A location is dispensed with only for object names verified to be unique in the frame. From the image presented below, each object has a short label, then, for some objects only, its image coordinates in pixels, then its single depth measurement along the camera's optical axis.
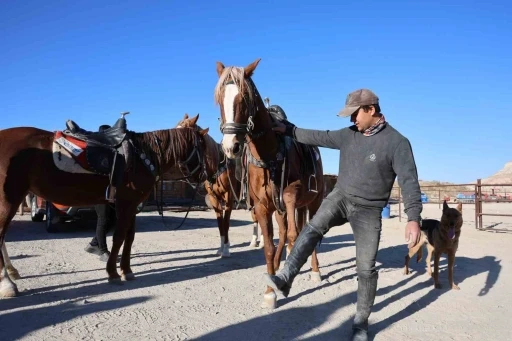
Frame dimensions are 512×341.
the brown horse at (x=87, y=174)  4.54
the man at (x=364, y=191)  3.28
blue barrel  18.92
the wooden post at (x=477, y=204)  13.84
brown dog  5.59
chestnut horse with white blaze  3.70
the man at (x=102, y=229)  6.61
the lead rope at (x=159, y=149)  5.98
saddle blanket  4.96
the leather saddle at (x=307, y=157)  5.03
